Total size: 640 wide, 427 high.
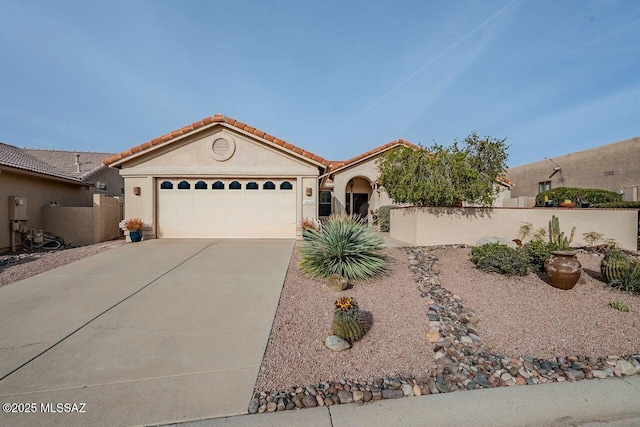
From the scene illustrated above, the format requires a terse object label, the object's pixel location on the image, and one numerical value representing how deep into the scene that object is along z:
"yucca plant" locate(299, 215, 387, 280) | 6.37
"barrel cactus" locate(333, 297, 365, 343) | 4.02
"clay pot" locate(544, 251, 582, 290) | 6.00
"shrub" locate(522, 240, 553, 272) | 6.92
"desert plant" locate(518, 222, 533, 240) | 10.19
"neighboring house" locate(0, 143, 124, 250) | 10.49
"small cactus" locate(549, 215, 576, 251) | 7.55
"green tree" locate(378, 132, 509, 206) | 10.04
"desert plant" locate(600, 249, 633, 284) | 6.08
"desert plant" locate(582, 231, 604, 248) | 9.98
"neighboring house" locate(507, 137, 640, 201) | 16.62
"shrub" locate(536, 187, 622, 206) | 15.73
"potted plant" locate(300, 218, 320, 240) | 10.90
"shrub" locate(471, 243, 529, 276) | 6.58
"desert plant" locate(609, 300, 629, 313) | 5.24
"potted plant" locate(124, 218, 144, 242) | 10.99
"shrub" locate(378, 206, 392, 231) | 14.51
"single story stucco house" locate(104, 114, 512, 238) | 11.52
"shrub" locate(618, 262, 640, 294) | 5.88
